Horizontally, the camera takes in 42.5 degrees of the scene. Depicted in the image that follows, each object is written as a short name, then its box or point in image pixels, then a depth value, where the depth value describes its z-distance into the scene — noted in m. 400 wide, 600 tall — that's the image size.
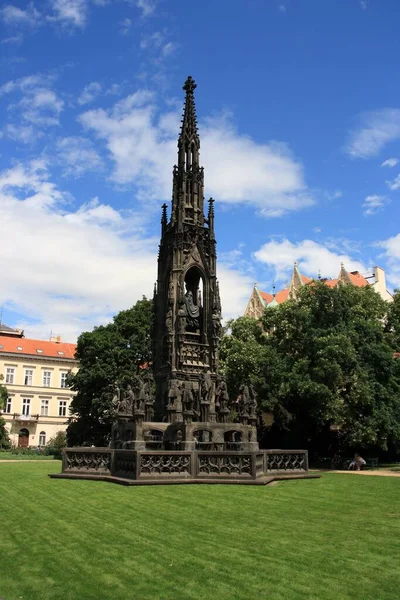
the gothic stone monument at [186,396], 17.69
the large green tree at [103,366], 42.30
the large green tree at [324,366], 32.22
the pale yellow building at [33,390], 67.12
